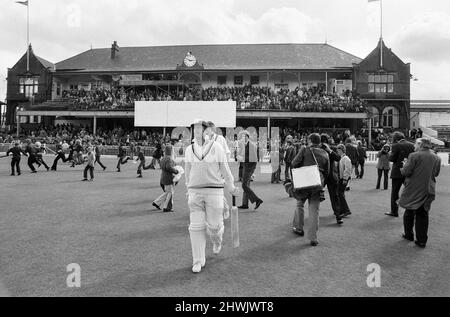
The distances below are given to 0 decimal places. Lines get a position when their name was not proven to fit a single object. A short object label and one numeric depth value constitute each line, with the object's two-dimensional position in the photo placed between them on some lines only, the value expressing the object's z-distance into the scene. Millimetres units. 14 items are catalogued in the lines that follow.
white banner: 32375
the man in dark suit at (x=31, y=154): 17859
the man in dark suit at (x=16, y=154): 16934
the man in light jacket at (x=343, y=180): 8289
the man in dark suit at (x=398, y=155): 8266
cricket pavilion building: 36094
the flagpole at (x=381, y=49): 36688
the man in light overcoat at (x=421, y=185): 6273
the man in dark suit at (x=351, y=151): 14383
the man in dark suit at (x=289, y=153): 11277
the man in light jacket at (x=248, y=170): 9133
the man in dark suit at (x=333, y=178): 7230
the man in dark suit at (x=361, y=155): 16295
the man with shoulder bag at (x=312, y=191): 6402
